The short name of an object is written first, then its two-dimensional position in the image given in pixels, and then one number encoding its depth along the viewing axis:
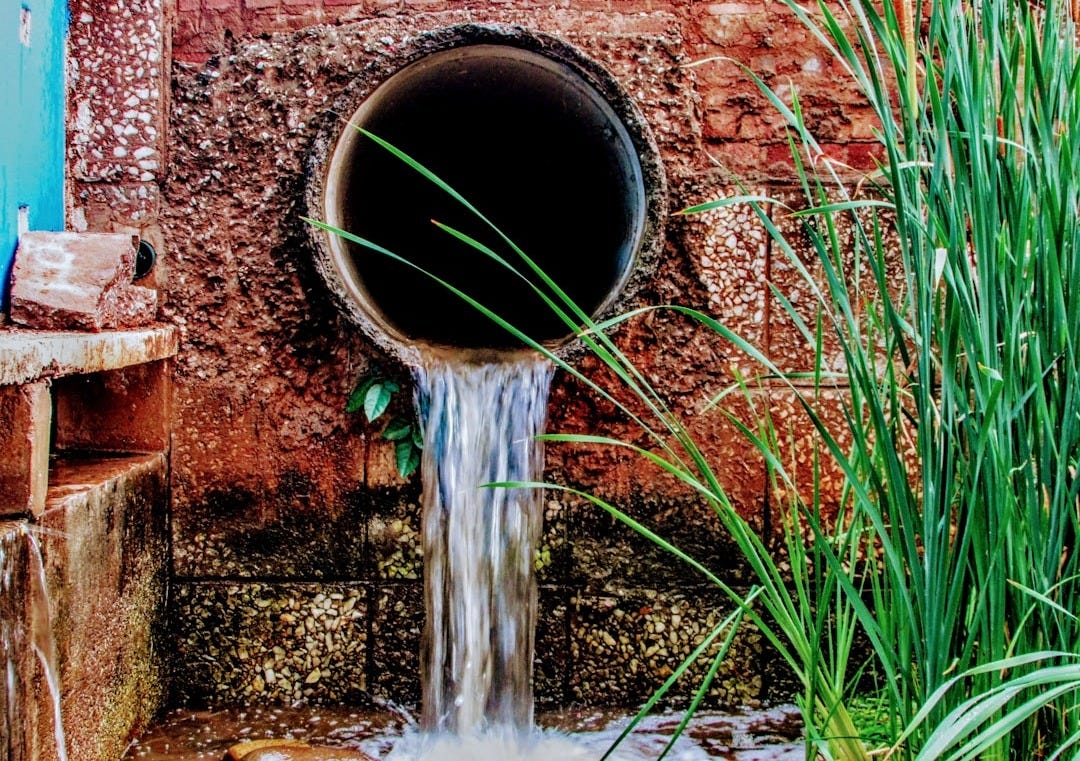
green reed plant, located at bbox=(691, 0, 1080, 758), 1.29
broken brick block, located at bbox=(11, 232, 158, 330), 2.35
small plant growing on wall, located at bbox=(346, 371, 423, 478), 2.82
